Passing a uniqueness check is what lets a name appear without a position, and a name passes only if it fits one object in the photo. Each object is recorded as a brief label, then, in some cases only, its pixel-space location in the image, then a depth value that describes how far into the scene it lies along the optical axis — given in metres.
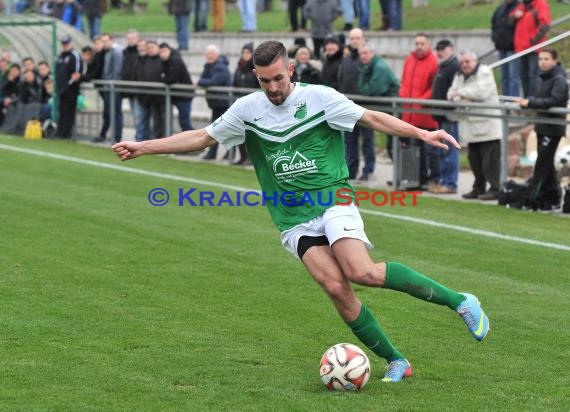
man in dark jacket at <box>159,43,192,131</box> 22.55
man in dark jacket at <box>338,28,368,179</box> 18.50
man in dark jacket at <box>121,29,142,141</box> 23.45
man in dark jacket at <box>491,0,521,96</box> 19.84
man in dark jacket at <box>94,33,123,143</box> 24.34
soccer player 7.23
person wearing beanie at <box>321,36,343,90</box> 19.27
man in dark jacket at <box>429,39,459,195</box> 17.20
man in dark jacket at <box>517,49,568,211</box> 15.19
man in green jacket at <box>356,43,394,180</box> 18.27
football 7.12
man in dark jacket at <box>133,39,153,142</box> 23.20
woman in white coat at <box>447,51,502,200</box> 16.62
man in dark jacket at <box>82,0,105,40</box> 32.19
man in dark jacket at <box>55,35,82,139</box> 25.34
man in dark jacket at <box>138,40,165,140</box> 22.94
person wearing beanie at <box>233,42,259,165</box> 20.84
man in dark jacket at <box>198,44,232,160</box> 21.67
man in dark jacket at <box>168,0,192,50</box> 28.45
